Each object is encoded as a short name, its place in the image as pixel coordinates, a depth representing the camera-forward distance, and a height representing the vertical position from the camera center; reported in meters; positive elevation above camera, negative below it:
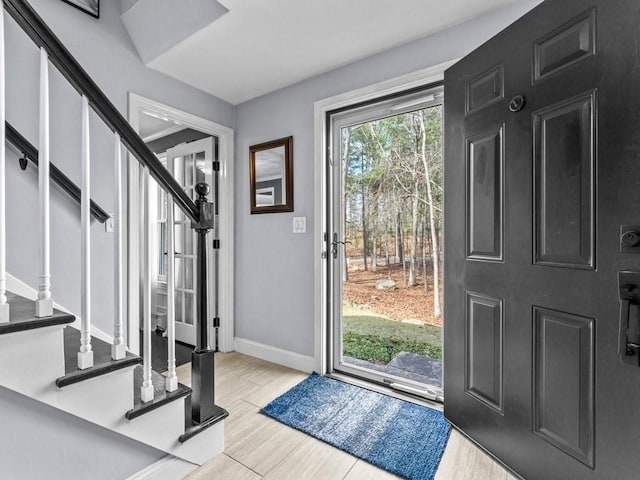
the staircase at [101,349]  0.96 -0.39
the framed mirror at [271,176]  2.62 +0.55
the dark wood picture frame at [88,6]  1.95 +1.47
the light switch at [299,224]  2.54 +0.12
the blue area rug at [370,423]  1.53 -1.06
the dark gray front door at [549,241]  1.07 -0.01
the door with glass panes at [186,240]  3.08 -0.01
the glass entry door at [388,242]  2.11 -0.02
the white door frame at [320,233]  2.43 +0.05
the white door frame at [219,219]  2.23 +0.17
